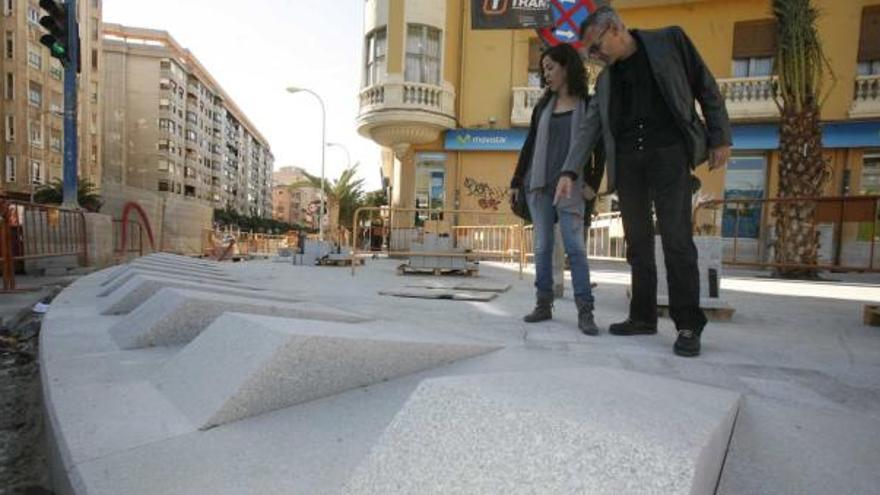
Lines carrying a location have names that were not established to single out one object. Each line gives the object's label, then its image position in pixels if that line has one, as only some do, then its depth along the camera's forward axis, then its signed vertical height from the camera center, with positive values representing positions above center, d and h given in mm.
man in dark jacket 2428 +519
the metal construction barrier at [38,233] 6020 -265
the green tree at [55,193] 26584 +1420
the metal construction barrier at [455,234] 8289 -89
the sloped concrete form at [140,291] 3334 -499
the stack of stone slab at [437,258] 7973 -484
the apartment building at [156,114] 63000 +14833
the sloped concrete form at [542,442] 878 -423
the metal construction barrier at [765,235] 11568 +172
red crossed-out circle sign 5305 +2442
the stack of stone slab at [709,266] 3816 -223
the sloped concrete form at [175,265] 5309 -529
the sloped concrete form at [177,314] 2428 -493
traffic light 8328 +3370
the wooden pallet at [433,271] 8203 -726
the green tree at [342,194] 33038 +2304
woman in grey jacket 3123 +424
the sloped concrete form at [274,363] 1531 -491
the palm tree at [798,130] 9984 +2476
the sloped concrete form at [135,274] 4145 -526
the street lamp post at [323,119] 27459 +6394
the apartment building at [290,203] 143375 +6779
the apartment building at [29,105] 36875 +9079
